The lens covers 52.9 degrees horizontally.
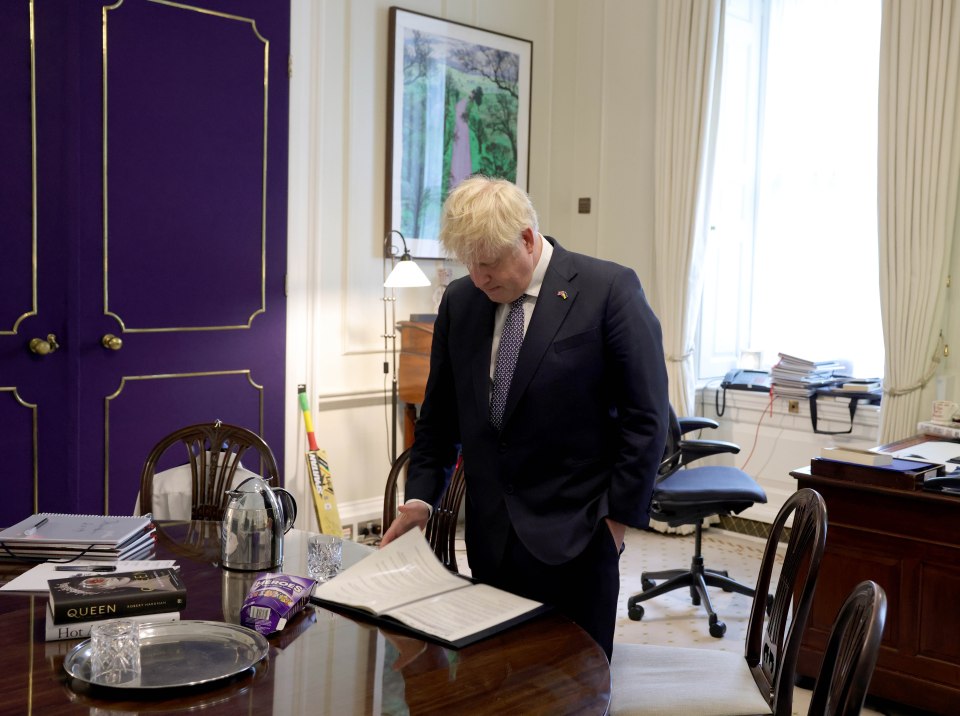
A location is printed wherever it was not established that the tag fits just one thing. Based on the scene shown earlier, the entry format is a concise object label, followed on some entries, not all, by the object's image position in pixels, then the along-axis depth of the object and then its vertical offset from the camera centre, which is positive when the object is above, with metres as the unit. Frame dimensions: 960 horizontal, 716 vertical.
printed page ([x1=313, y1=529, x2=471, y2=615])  1.74 -0.61
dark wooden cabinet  4.50 -0.50
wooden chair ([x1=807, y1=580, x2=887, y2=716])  1.14 -0.50
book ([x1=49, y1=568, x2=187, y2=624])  1.54 -0.58
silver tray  1.39 -0.61
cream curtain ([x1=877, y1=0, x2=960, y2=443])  3.89 +0.33
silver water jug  1.94 -0.56
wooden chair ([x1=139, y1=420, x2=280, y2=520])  2.64 -0.58
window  4.54 +0.36
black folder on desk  2.84 -0.62
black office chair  3.64 -0.89
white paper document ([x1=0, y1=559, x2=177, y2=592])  1.76 -0.62
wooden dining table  1.33 -0.62
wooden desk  2.79 -0.92
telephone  4.79 -0.59
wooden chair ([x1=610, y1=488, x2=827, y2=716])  1.77 -0.86
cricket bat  4.23 -1.03
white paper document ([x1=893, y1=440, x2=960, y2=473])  3.08 -0.61
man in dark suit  1.97 -0.33
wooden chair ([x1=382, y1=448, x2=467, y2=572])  2.37 -0.66
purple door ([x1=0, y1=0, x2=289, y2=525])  3.49 +0.05
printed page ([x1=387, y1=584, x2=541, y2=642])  1.61 -0.62
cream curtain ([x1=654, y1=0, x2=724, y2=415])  4.72 +0.50
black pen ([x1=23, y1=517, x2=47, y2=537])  1.97 -0.59
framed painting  4.67 +0.72
